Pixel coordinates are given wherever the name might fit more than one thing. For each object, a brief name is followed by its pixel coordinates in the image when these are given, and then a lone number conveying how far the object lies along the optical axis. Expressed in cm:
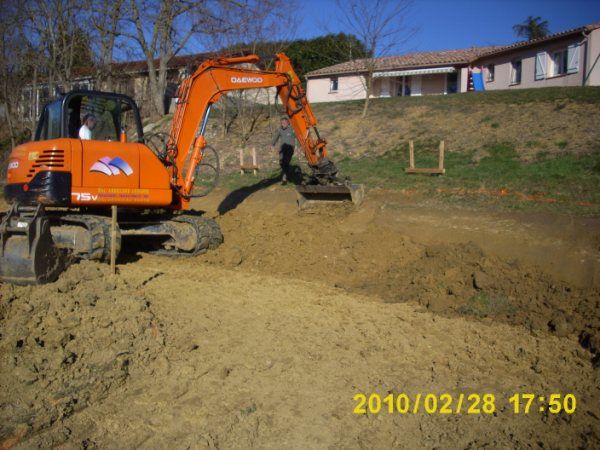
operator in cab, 893
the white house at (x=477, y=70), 2664
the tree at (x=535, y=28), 5128
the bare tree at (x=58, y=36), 2033
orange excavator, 744
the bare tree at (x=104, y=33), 2180
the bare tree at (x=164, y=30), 2560
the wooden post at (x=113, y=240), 834
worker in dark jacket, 1541
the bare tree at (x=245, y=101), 2173
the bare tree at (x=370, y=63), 2206
